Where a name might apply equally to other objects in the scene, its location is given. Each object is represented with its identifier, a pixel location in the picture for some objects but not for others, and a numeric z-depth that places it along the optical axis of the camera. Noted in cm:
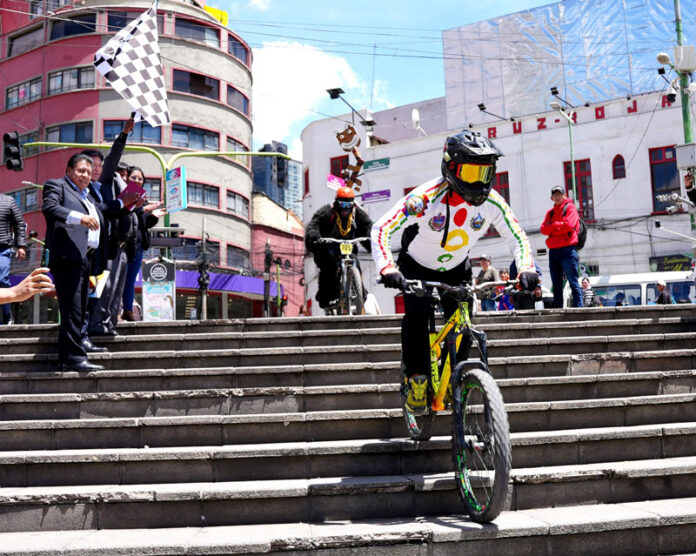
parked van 1830
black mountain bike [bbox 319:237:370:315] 905
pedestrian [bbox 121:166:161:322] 770
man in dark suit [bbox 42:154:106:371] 589
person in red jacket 928
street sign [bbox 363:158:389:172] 3105
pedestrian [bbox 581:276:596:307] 1805
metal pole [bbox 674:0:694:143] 1695
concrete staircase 378
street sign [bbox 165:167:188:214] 1664
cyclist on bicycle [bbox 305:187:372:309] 915
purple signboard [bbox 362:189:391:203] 3047
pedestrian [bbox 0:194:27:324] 730
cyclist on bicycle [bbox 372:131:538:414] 422
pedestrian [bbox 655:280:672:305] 1481
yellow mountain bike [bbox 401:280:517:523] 356
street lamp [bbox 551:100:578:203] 2566
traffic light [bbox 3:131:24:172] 1809
